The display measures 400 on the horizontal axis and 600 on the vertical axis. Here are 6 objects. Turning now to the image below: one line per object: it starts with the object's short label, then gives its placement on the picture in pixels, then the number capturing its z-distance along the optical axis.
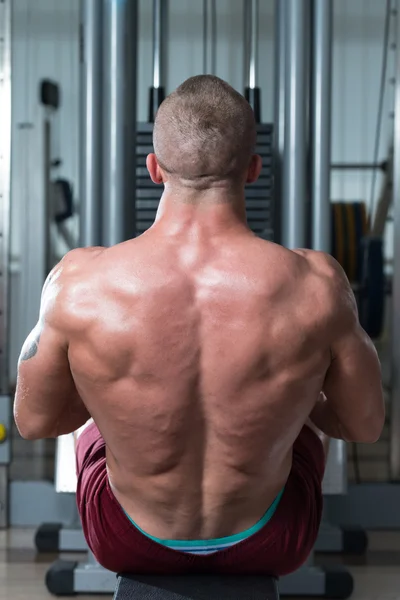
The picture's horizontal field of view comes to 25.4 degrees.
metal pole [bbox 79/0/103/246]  2.50
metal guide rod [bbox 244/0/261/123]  2.80
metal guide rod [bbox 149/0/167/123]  2.69
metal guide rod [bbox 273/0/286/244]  2.59
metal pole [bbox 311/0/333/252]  2.53
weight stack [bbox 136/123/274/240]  2.59
